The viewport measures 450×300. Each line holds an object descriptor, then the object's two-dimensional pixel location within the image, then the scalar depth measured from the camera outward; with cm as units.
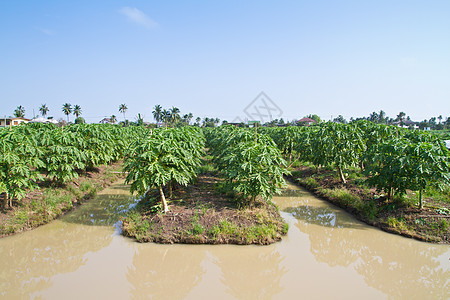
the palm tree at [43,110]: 7225
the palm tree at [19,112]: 6159
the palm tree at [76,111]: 6869
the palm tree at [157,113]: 6781
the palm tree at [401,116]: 7531
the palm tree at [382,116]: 7009
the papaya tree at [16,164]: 844
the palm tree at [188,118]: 8149
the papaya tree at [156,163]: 827
